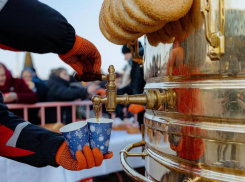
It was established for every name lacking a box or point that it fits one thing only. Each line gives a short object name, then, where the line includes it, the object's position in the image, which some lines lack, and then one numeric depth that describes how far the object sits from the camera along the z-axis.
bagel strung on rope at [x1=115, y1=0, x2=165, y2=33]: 0.66
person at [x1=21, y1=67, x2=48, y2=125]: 2.35
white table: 1.69
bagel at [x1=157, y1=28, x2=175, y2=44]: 0.77
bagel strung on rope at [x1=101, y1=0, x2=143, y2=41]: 0.72
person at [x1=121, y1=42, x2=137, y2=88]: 2.57
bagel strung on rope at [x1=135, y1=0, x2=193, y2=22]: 0.61
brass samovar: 0.61
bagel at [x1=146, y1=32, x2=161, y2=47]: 0.82
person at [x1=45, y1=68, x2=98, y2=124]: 2.44
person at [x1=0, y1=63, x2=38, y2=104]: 2.20
